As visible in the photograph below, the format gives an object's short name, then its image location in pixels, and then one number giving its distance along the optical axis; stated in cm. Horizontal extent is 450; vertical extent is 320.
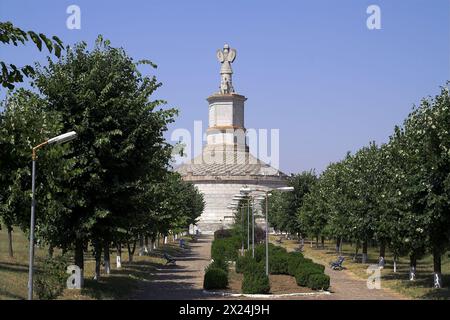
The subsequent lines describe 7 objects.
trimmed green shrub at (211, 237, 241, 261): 4634
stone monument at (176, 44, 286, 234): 11725
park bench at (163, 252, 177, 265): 4628
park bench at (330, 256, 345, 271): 4403
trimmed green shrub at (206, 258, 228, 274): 3606
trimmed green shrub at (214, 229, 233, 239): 8370
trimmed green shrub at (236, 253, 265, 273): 3195
